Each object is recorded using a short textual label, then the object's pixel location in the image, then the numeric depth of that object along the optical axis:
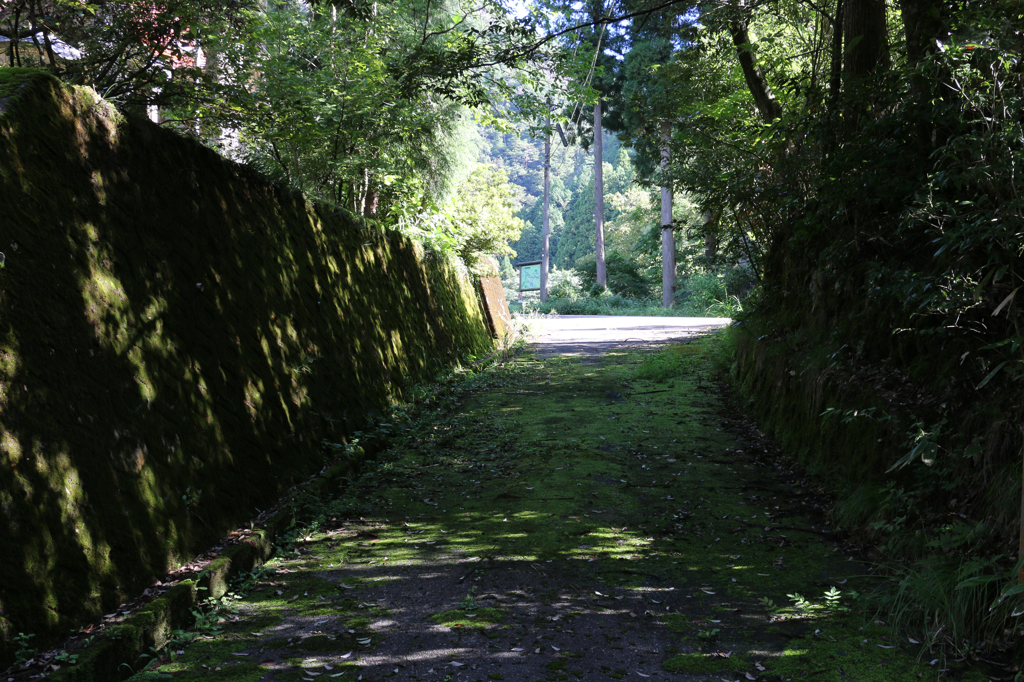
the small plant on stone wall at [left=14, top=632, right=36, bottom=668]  2.51
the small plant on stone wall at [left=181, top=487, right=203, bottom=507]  3.76
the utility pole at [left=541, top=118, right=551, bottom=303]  42.82
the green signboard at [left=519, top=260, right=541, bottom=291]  34.09
